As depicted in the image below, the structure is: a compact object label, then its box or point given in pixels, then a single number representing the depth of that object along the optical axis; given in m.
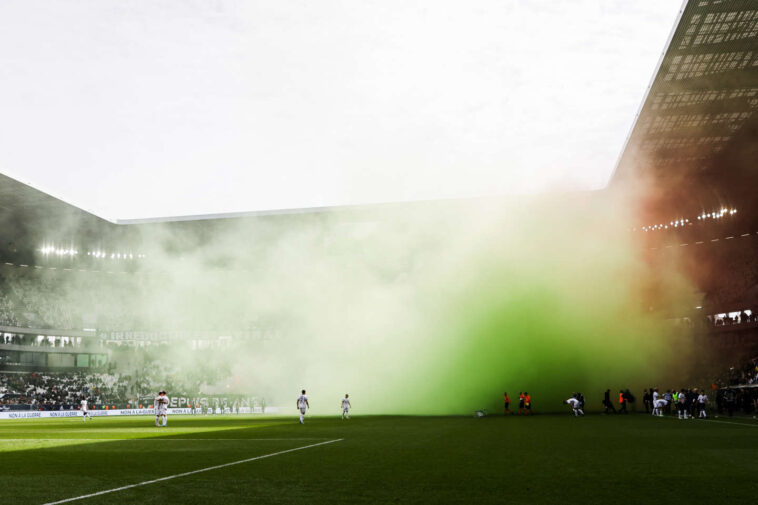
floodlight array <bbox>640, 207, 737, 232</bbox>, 47.64
